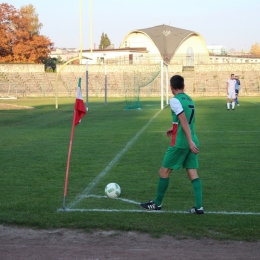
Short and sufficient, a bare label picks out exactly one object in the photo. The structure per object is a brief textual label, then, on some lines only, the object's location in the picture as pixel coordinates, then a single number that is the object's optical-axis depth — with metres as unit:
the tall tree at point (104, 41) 135.94
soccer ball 8.39
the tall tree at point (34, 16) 101.25
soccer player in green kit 7.11
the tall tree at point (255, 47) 155.88
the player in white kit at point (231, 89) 30.06
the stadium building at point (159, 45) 85.31
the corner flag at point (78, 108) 7.62
